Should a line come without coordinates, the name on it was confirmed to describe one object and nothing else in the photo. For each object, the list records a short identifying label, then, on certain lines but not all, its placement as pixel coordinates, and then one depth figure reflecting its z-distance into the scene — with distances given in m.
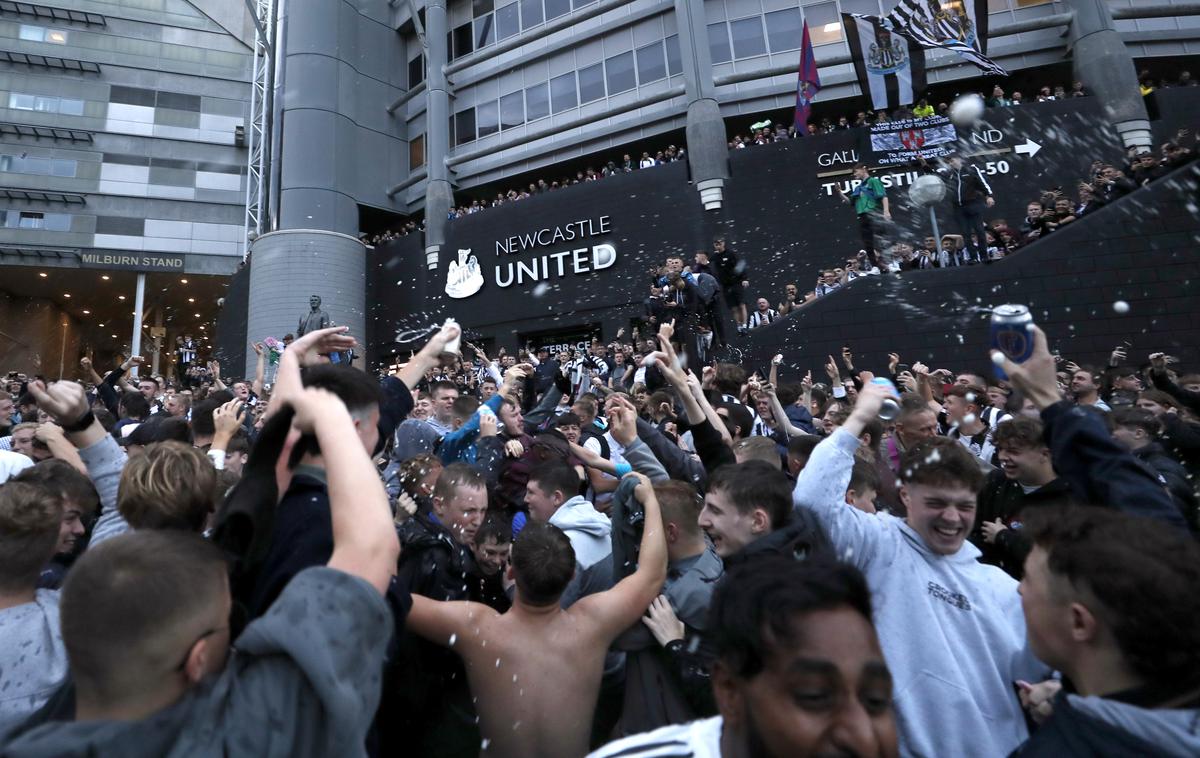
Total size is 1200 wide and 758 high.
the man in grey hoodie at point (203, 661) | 1.25
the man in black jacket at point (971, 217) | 13.76
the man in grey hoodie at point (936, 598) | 2.37
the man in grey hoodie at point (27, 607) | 2.05
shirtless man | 2.61
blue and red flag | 19.75
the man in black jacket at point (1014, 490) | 3.29
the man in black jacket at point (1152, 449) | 3.39
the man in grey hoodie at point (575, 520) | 3.53
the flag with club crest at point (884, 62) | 18.45
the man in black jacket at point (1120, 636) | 1.42
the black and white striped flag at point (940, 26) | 16.97
